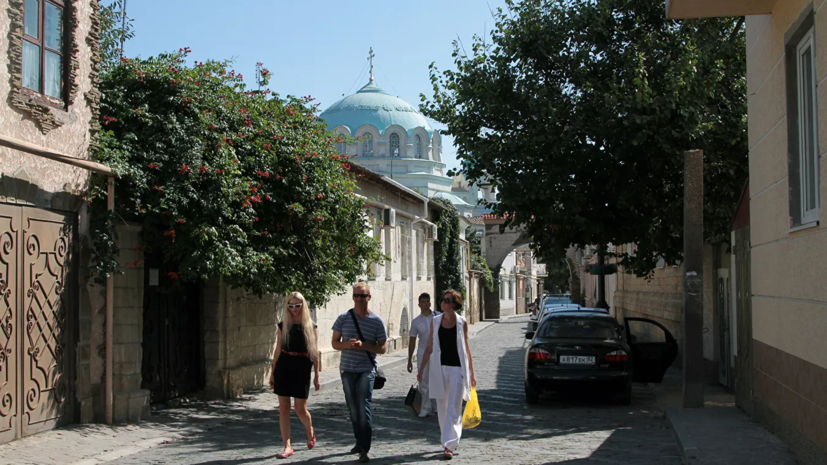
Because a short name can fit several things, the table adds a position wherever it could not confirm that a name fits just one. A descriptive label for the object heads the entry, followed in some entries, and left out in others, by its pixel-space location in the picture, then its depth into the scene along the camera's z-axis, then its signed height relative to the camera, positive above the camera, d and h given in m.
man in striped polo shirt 8.34 -0.65
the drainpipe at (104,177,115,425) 10.45 -0.33
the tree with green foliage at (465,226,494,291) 54.03 +1.65
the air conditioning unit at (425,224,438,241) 32.41 +1.94
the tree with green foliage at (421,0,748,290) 13.04 +2.46
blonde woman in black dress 8.48 -0.71
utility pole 11.47 +0.03
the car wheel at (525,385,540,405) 12.94 -1.67
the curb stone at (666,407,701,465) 7.99 -1.59
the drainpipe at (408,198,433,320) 28.53 -0.01
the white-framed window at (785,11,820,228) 7.49 +1.39
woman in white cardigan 8.45 -0.84
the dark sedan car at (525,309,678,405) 12.55 -1.07
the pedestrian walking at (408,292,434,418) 11.57 -0.68
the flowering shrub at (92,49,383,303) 10.90 +1.44
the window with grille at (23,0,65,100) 9.55 +2.67
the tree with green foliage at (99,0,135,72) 14.60 +4.36
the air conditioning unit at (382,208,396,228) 22.92 +1.77
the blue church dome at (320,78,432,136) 69.38 +13.77
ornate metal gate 9.02 -0.36
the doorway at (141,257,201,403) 12.16 -0.73
